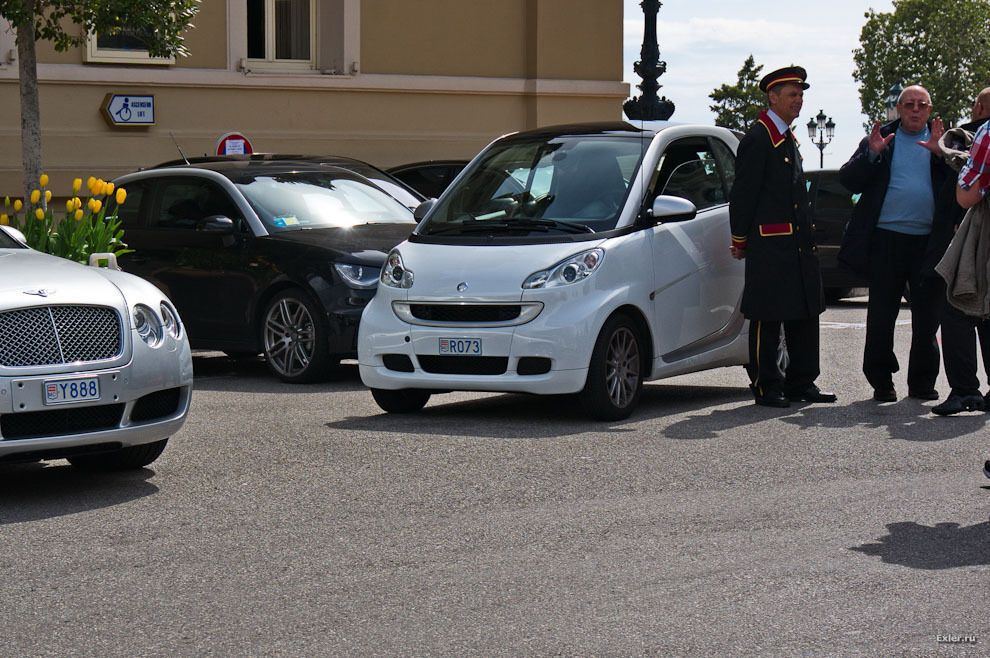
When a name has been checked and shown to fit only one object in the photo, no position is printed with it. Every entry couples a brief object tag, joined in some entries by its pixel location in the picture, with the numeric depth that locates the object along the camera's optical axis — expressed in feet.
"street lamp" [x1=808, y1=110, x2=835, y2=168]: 222.07
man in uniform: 33.50
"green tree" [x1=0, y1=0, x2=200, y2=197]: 54.60
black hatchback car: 39.52
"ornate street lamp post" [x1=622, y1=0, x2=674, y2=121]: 75.77
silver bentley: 23.66
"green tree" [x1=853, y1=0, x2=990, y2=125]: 273.54
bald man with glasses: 34.04
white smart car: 30.66
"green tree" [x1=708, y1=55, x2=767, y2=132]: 369.91
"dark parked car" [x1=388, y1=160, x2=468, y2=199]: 60.95
